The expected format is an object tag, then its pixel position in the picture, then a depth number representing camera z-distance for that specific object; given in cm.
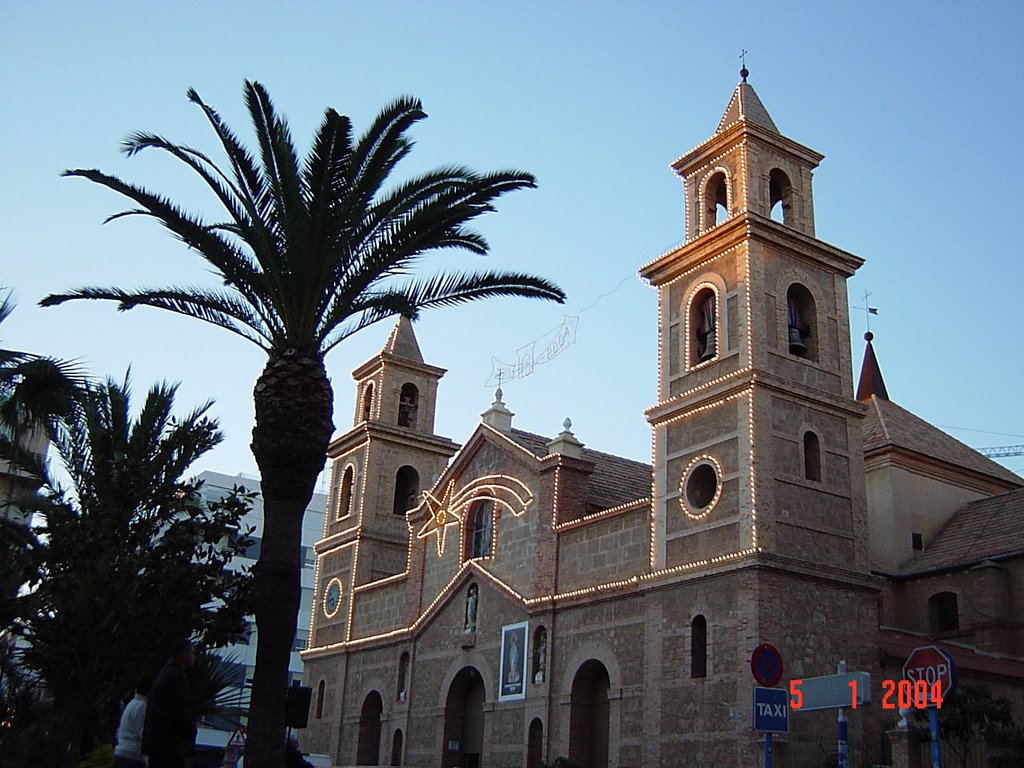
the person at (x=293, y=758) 1672
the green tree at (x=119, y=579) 1659
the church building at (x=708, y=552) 2386
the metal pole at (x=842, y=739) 1277
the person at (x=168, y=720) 1029
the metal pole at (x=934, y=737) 1274
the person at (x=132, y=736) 1106
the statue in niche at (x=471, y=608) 3266
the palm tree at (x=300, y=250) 1714
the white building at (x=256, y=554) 6338
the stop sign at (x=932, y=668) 1248
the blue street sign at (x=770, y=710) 1302
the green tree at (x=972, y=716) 2131
